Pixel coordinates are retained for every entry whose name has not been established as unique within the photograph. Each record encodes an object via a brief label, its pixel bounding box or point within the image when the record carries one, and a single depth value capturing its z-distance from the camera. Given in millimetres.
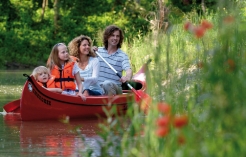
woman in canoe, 16747
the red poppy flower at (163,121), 5133
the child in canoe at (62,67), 16143
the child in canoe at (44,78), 16156
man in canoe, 17168
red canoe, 15486
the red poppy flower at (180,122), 5080
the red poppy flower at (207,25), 5676
